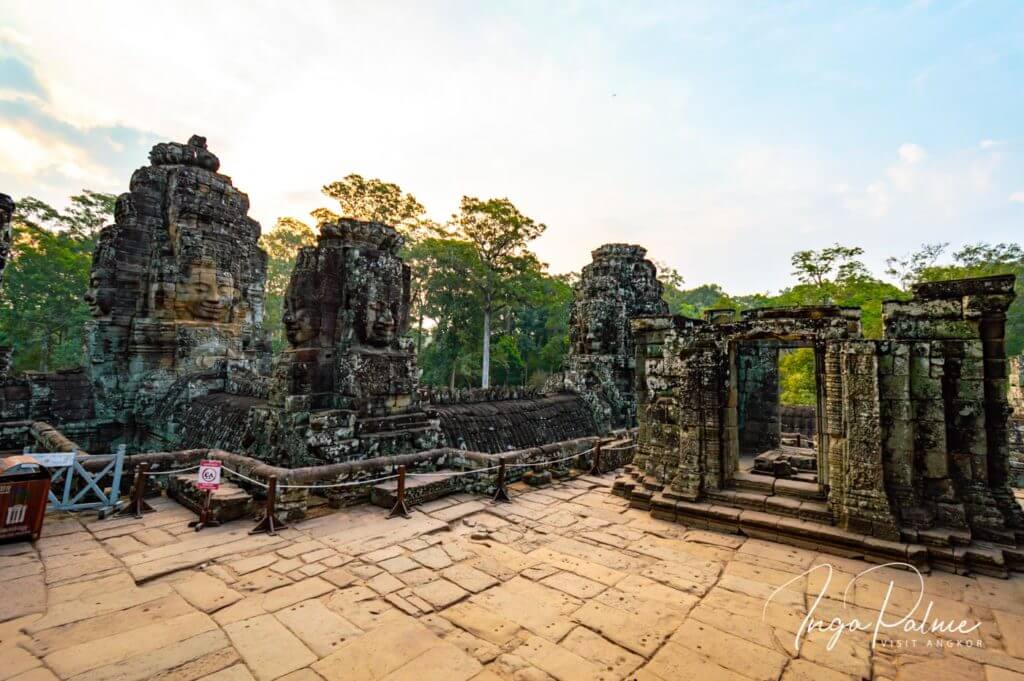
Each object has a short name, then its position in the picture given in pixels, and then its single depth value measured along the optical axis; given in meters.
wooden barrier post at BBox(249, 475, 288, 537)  5.28
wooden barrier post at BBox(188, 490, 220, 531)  5.36
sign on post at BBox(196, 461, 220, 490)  5.40
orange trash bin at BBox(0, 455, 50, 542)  4.70
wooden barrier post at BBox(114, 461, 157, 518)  5.77
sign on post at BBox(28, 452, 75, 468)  5.34
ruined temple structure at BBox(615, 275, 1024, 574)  4.92
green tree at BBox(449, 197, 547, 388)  23.39
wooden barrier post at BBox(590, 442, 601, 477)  8.99
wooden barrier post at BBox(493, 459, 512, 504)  6.87
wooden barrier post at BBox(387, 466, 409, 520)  6.01
